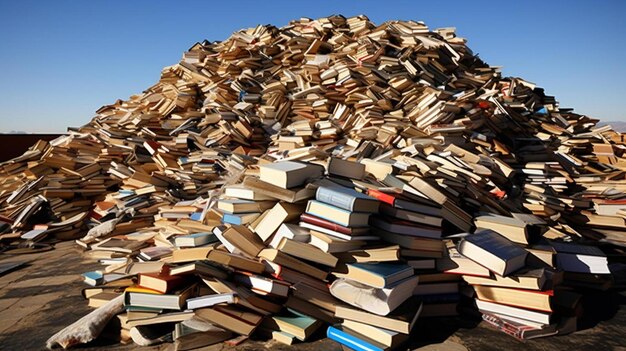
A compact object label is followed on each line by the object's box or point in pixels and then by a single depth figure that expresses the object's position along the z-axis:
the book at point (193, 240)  3.67
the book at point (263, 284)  3.15
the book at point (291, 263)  3.19
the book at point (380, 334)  2.89
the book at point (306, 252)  3.16
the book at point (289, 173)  3.40
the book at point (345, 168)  3.89
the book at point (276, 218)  3.36
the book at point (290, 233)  3.23
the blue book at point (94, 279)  4.09
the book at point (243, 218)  3.64
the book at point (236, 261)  3.19
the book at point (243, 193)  3.60
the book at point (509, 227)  3.69
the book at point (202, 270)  3.20
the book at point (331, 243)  3.14
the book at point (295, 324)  3.10
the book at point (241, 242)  3.38
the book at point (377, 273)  2.96
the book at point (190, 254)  3.27
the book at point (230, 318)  3.08
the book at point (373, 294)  2.95
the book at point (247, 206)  3.66
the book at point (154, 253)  4.07
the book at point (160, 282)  3.23
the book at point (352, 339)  2.91
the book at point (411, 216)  3.56
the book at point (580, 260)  3.86
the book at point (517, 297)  3.24
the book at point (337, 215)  3.17
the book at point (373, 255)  3.23
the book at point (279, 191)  3.40
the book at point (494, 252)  3.27
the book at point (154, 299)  3.18
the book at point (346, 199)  3.20
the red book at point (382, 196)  3.51
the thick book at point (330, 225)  3.20
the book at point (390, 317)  2.93
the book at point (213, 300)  3.06
